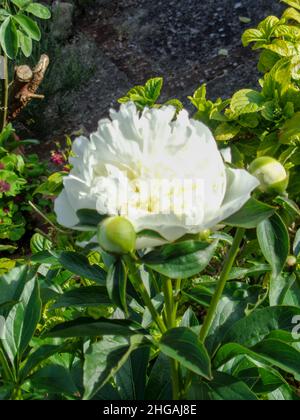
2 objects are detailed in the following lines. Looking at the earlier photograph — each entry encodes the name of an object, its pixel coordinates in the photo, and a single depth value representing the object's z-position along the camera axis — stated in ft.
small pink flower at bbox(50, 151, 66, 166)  8.86
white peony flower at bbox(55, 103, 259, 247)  2.60
